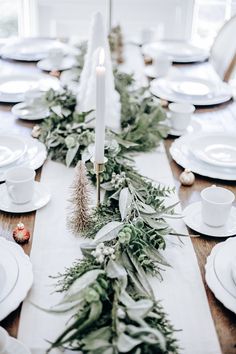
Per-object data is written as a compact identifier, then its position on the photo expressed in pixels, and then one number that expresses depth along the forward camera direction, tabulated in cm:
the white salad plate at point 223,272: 83
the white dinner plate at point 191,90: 176
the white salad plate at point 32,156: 128
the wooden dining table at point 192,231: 79
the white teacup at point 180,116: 150
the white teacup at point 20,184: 107
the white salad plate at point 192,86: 180
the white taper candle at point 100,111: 90
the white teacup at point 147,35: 246
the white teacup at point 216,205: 100
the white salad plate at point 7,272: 83
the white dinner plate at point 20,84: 173
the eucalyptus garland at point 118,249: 68
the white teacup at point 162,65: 198
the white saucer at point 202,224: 103
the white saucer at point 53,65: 206
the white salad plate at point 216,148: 131
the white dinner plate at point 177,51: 224
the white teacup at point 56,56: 204
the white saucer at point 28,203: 109
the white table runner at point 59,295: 78
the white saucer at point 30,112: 156
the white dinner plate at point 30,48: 220
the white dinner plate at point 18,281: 80
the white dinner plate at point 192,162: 126
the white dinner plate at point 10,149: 129
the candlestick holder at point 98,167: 97
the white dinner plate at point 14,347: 71
